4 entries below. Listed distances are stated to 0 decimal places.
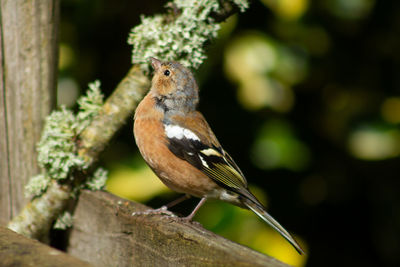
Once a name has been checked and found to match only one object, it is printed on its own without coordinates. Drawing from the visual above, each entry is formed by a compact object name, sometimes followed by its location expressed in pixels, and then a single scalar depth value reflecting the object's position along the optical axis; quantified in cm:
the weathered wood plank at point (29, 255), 294
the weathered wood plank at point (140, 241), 328
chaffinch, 554
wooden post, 485
